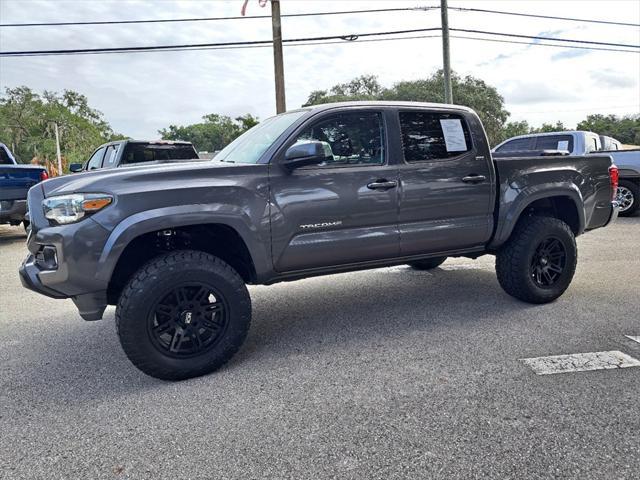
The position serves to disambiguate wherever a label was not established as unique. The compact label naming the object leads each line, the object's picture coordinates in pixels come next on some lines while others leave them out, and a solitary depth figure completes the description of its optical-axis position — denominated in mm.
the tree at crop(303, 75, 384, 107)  42866
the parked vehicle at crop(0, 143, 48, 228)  8367
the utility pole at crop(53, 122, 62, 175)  40625
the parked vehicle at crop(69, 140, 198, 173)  9062
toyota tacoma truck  3035
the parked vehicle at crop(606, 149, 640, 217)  10414
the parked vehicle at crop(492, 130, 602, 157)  10398
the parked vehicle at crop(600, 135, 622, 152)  11762
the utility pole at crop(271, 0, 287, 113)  15391
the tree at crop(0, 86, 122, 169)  43219
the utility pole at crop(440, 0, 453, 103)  18531
